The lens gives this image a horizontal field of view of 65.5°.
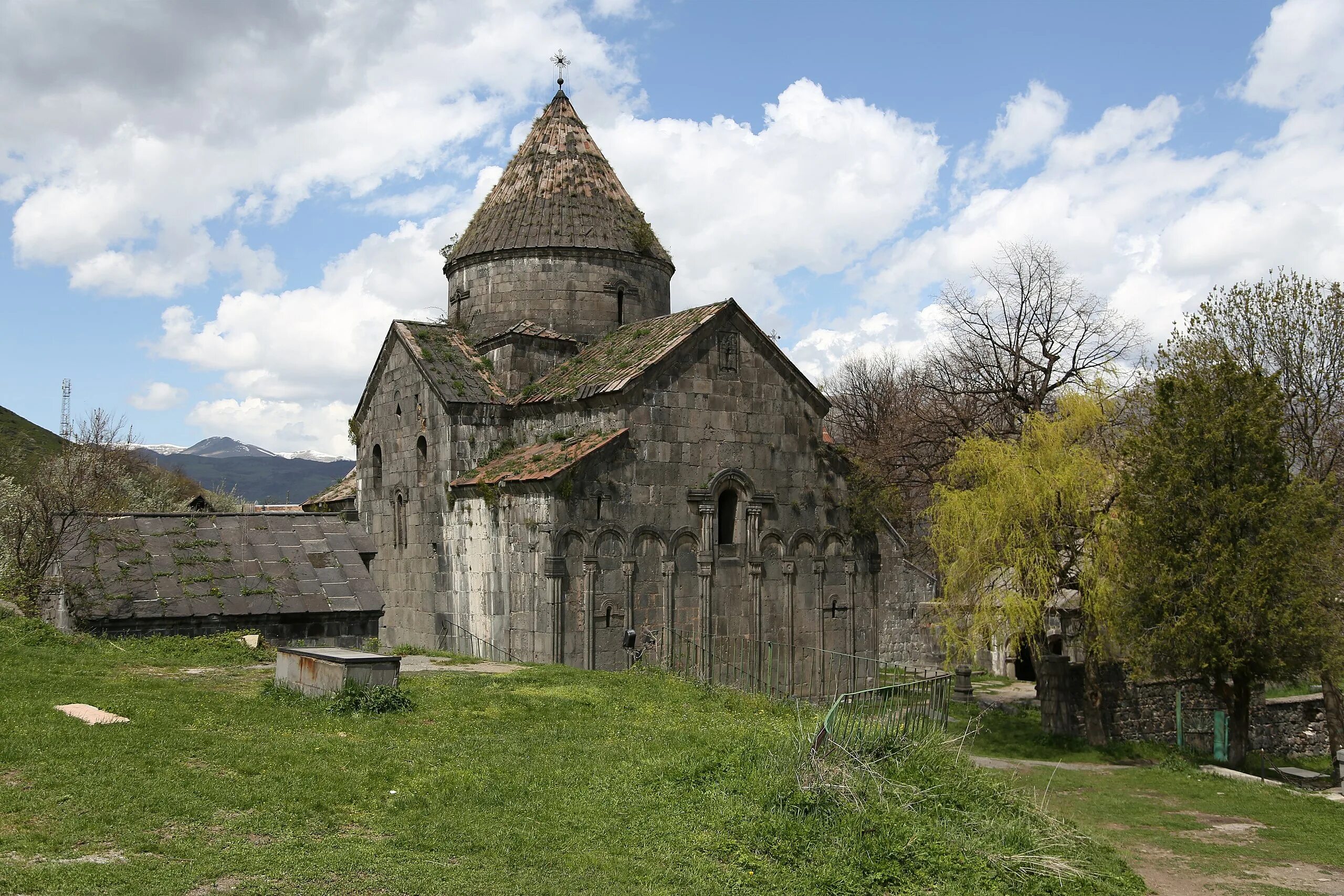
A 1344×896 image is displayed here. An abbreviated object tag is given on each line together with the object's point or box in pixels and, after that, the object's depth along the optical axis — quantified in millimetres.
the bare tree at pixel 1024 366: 24484
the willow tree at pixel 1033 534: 17891
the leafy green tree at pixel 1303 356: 17656
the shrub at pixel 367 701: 9820
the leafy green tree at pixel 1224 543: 15656
